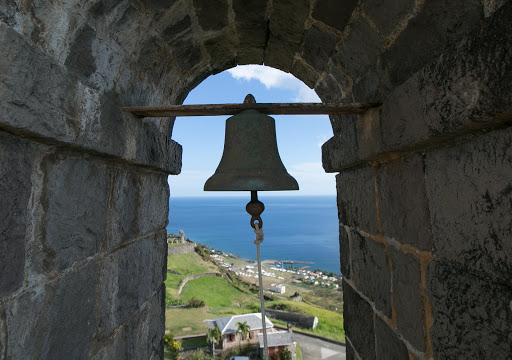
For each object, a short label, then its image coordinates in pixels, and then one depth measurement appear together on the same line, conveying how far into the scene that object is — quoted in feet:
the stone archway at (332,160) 2.61
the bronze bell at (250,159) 4.80
